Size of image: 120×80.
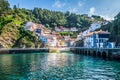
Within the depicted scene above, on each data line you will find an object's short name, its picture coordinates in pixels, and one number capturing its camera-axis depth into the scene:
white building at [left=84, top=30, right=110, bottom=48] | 42.48
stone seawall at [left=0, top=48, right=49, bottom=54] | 42.99
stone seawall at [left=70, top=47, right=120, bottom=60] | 23.79
